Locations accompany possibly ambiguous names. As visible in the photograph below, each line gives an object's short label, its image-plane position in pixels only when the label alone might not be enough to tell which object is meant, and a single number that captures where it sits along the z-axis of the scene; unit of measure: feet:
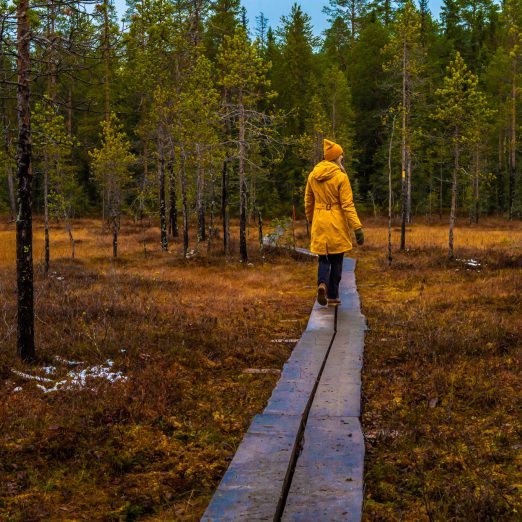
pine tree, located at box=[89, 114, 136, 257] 77.78
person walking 25.80
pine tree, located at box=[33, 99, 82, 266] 47.70
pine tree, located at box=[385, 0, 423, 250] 67.97
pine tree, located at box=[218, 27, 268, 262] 61.16
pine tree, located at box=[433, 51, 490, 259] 54.65
